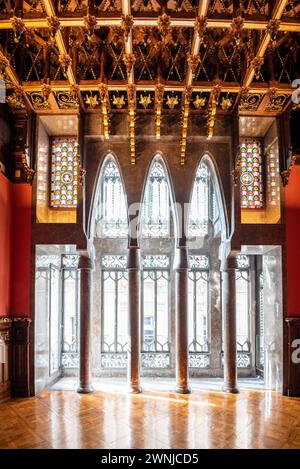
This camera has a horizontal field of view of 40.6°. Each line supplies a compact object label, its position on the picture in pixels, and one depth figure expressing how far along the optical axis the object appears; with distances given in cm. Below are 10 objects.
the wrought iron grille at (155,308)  870
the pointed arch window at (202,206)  895
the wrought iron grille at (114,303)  872
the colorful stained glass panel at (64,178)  758
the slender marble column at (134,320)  701
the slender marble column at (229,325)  706
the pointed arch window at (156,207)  899
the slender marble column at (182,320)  705
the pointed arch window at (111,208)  892
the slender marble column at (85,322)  698
